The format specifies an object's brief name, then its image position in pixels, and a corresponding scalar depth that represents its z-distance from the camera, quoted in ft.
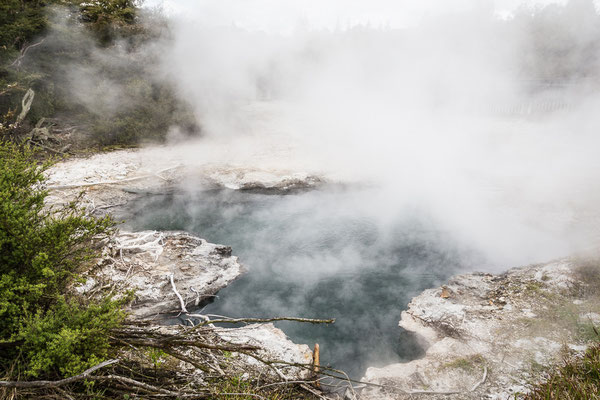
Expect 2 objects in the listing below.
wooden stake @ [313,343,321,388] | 10.60
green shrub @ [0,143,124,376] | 6.07
